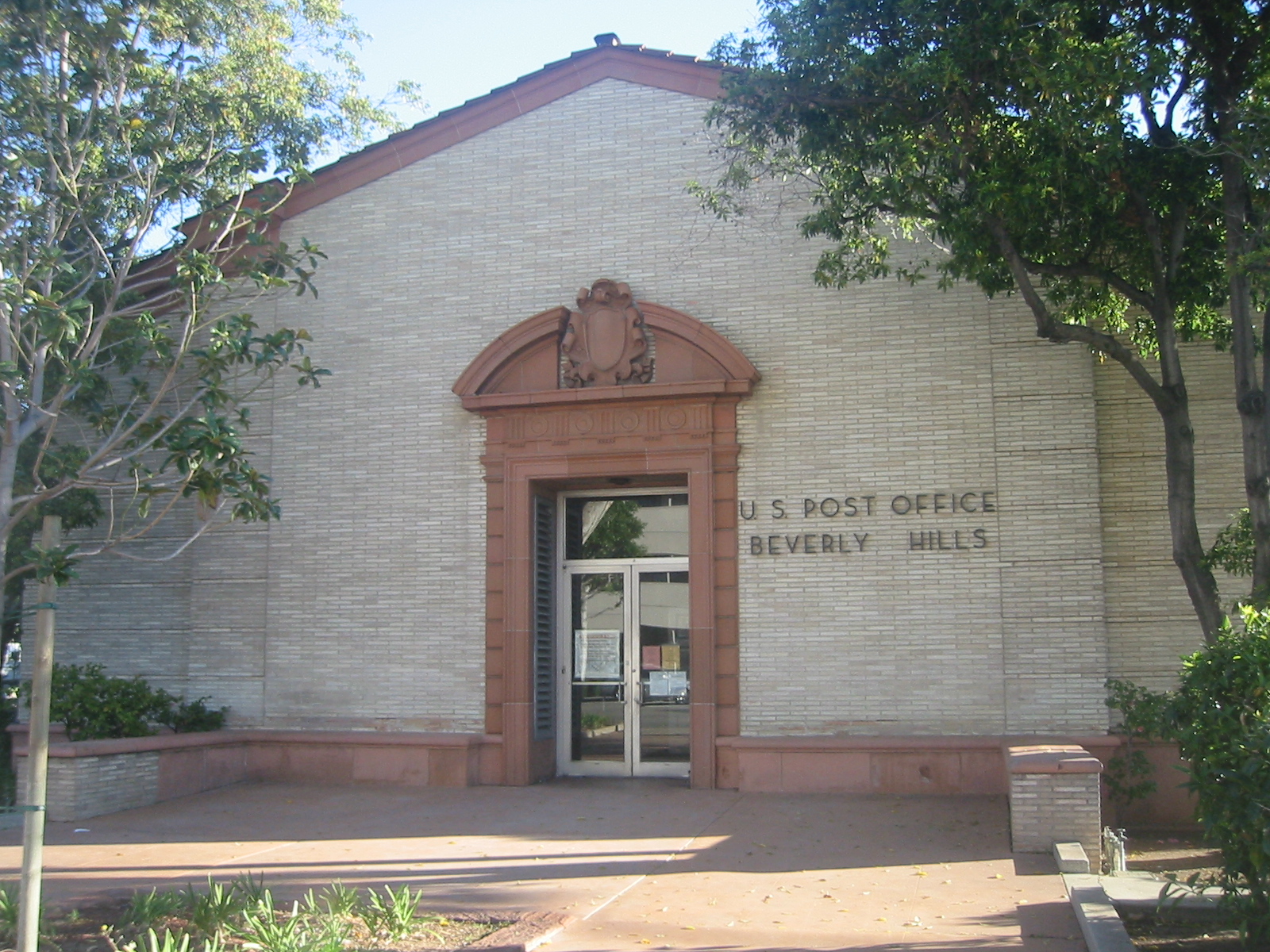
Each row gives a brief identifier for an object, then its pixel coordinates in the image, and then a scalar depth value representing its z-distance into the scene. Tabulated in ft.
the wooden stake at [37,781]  19.26
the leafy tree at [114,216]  30.96
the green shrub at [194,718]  46.93
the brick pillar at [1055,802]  30.81
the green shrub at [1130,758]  36.78
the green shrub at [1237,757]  19.53
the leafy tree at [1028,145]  32.63
